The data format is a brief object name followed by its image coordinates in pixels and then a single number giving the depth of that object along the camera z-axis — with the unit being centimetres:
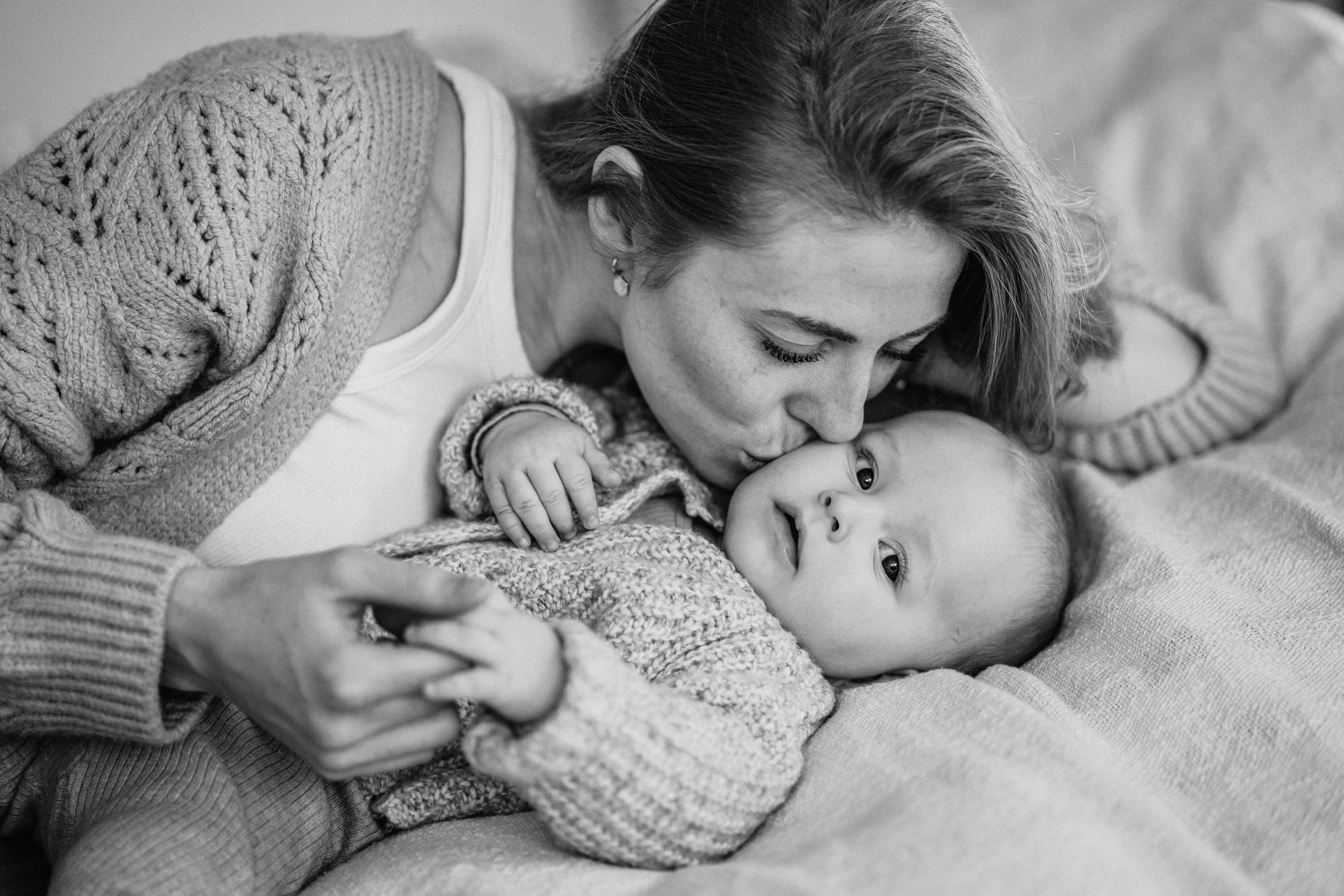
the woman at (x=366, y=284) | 105
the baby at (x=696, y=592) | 91
